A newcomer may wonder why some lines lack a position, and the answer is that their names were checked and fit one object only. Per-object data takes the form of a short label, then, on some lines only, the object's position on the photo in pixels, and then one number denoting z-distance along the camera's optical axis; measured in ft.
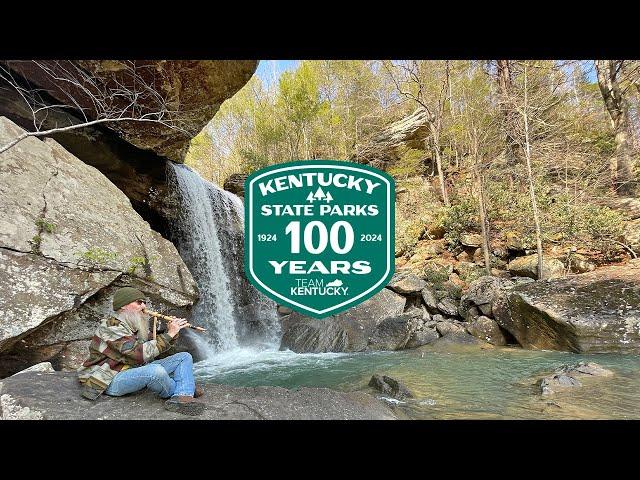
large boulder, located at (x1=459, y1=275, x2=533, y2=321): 22.44
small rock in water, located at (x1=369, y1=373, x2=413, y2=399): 11.95
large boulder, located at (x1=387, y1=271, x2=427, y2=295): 24.72
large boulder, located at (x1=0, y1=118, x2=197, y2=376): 11.19
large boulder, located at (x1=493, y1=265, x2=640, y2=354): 16.49
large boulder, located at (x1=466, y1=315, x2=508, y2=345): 20.54
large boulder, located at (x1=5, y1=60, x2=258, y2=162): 16.05
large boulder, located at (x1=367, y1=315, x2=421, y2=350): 20.76
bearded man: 7.52
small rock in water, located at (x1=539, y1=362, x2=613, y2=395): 11.75
